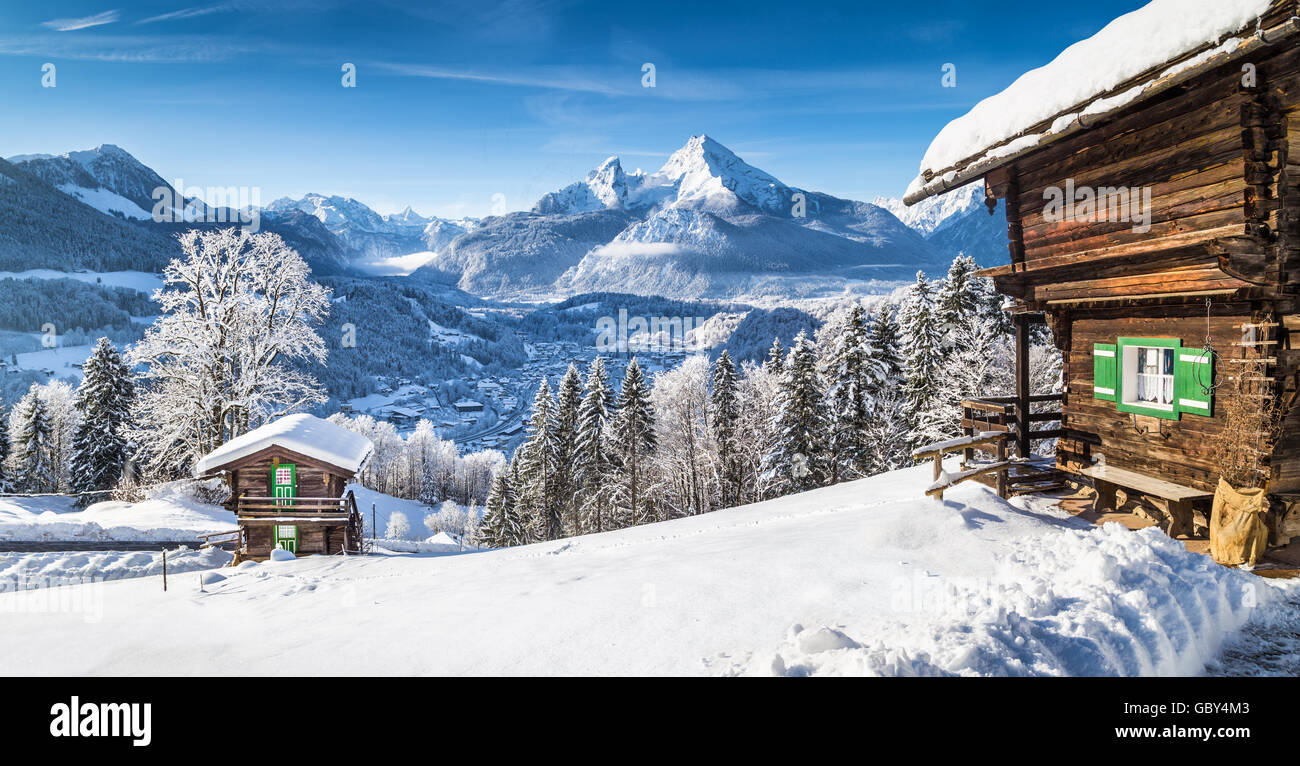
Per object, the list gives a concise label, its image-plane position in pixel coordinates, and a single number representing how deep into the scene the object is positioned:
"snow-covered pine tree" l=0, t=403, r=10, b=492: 40.03
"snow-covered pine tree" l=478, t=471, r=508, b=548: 44.56
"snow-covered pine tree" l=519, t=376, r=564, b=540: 40.94
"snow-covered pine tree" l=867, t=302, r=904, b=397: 32.53
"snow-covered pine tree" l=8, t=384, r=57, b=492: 43.12
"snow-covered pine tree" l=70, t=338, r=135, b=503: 37.59
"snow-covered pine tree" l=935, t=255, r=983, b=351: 30.38
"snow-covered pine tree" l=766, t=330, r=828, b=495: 32.09
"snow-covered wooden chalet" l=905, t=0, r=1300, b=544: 7.80
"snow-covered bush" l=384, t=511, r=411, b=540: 54.66
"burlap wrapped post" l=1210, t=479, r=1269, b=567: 7.75
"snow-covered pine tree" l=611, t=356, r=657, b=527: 37.84
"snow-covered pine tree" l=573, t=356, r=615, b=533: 39.12
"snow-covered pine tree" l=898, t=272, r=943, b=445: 30.62
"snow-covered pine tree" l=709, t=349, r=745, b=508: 37.97
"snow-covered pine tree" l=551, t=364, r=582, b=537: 40.69
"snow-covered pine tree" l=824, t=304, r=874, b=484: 32.47
